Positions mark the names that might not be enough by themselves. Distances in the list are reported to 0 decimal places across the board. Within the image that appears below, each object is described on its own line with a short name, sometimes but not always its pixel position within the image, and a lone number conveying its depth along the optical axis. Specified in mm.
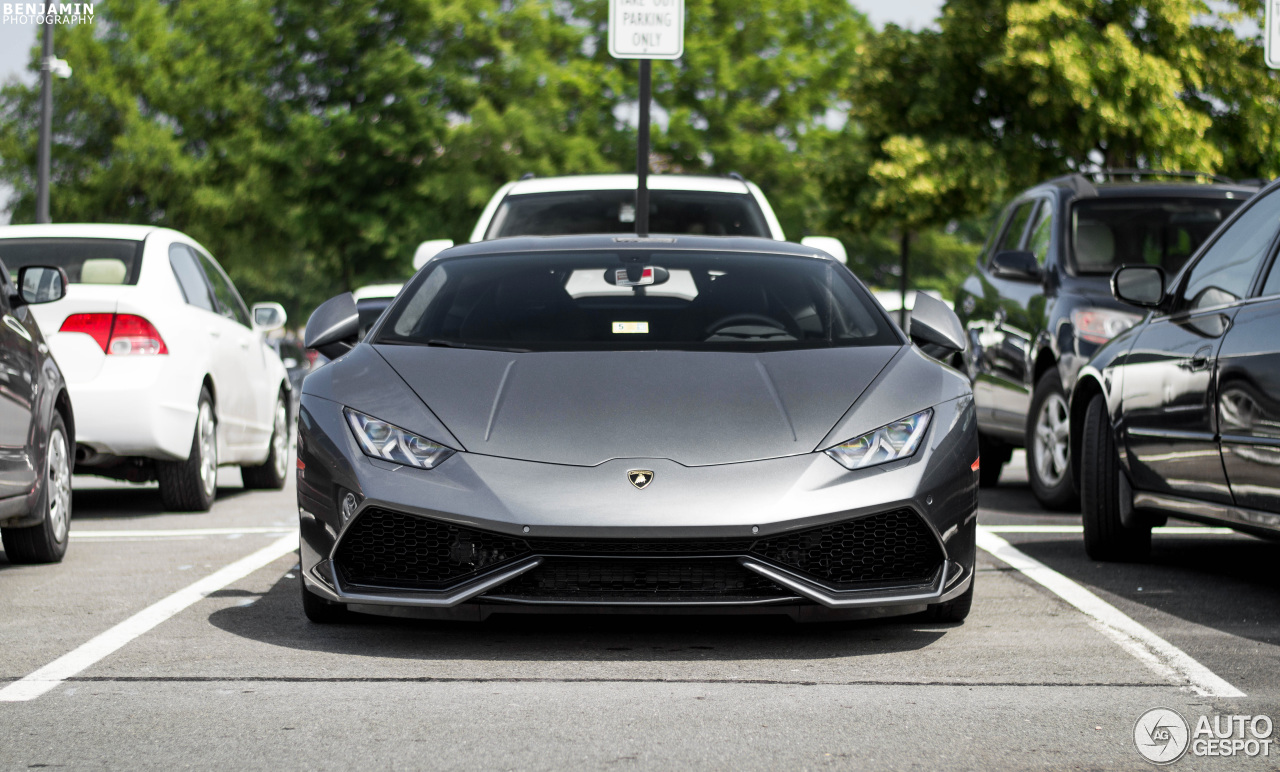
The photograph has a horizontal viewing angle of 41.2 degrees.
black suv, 9664
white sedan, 9125
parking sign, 11766
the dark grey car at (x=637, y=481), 4898
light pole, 24438
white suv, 10398
